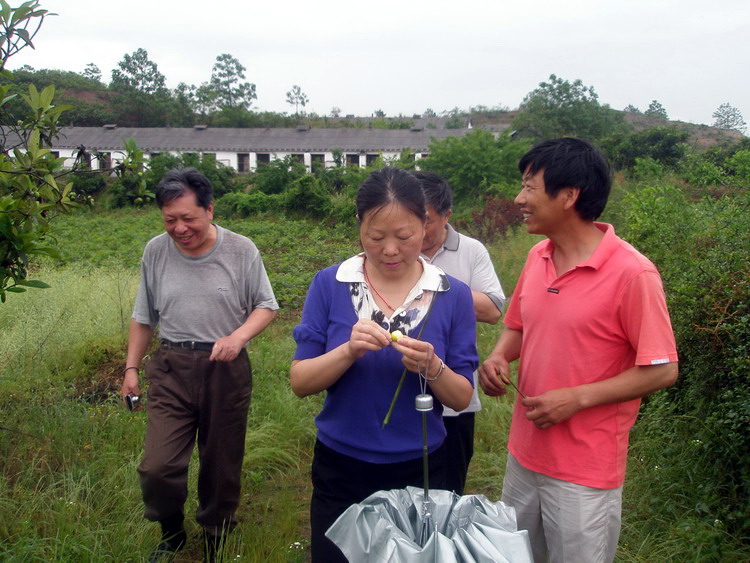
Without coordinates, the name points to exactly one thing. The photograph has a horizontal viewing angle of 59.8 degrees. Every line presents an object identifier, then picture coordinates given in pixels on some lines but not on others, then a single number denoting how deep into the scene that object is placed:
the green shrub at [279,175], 26.94
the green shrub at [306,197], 22.95
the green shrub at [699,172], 10.65
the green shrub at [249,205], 24.08
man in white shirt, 2.71
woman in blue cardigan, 2.00
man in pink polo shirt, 2.05
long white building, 46.88
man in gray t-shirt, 3.04
